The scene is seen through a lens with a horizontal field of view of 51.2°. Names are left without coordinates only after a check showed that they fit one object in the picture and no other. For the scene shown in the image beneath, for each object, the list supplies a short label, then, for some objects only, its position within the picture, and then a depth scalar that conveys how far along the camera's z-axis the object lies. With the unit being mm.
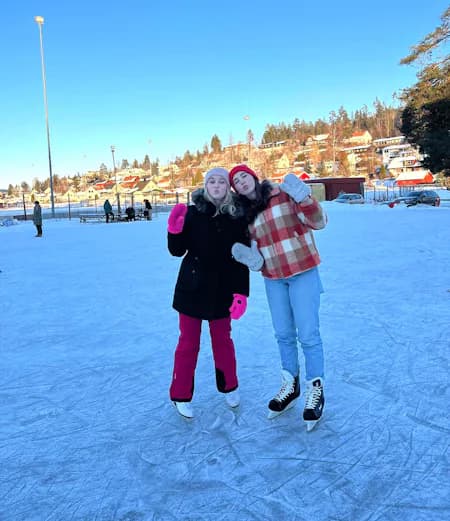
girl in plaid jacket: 2682
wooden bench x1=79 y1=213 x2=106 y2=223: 27047
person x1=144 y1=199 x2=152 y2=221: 26931
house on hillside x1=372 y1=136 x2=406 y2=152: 127688
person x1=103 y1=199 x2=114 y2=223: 26173
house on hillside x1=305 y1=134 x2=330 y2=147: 141375
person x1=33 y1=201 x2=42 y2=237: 17250
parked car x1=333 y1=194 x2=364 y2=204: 35403
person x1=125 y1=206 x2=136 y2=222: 26406
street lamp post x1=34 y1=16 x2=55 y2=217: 30384
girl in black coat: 2711
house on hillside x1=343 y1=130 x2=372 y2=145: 136775
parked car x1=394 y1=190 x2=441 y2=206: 29705
